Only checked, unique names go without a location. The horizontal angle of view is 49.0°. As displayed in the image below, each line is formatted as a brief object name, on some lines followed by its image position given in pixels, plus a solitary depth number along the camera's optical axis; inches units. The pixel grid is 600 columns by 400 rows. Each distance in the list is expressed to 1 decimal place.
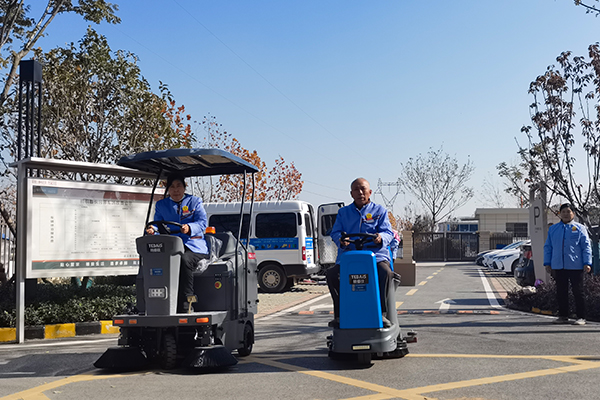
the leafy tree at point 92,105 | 621.3
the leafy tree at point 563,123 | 679.1
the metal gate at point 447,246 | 1771.7
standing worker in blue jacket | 398.3
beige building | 2459.4
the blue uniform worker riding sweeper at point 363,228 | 266.2
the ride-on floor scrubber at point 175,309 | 252.7
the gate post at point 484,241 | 1803.6
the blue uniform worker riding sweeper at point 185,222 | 264.8
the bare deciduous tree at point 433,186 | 2143.2
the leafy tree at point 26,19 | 507.5
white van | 729.0
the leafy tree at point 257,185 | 1398.9
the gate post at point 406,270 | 779.4
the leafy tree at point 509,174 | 1246.9
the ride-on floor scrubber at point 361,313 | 254.1
